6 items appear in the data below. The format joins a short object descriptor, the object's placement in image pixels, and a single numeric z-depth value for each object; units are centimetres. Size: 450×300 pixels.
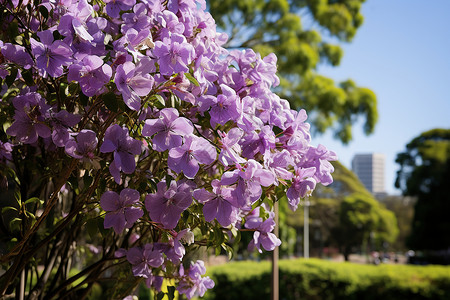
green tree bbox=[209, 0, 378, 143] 988
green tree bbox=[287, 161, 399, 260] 3672
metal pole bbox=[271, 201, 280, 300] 281
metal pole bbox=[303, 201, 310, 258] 2630
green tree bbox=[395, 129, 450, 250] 2598
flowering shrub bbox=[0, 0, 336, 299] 100
